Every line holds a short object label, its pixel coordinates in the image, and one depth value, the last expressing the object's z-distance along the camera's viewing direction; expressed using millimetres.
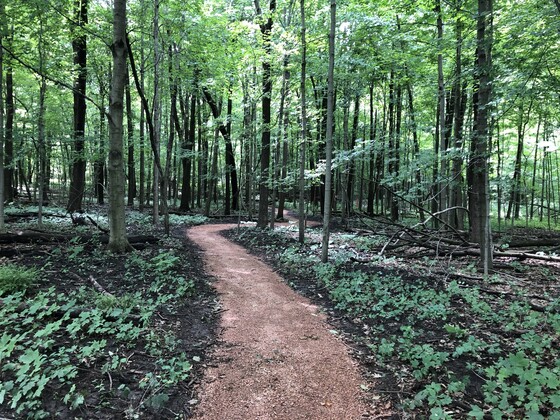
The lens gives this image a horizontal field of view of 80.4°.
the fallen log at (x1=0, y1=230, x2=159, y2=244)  8742
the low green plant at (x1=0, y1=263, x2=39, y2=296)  5148
